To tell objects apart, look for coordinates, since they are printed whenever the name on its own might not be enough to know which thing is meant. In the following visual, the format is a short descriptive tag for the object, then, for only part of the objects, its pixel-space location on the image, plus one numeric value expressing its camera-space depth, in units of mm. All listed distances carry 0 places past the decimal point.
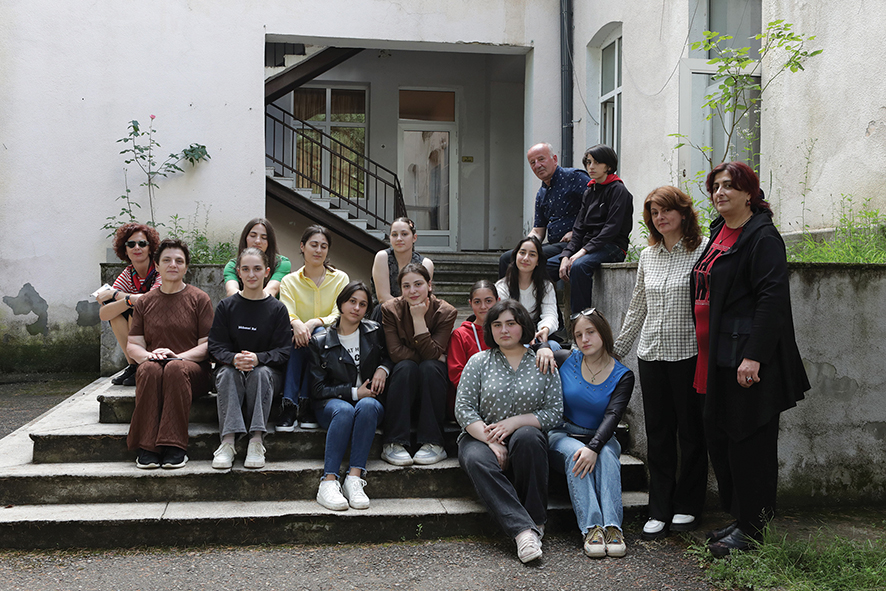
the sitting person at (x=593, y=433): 3486
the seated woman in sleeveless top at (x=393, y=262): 4711
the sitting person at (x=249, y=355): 3896
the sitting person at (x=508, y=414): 3561
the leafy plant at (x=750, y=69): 4816
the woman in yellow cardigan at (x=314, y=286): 4504
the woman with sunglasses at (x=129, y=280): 4699
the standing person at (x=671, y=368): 3480
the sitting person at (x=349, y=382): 3816
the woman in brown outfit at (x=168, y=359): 3854
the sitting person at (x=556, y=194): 5082
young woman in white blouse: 4480
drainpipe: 8352
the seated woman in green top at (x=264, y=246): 4680
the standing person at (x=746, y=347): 3051
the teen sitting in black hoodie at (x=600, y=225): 4645
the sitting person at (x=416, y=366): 4031
